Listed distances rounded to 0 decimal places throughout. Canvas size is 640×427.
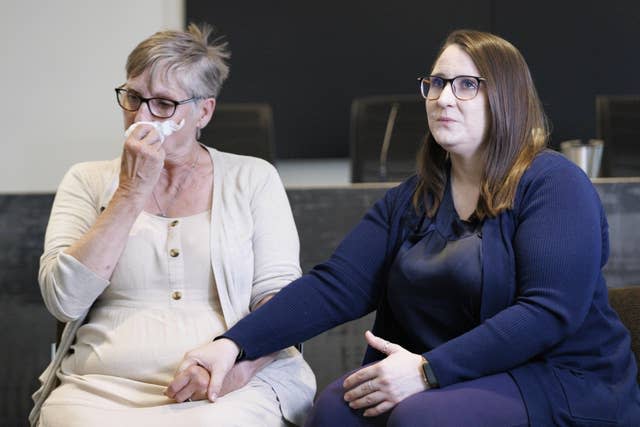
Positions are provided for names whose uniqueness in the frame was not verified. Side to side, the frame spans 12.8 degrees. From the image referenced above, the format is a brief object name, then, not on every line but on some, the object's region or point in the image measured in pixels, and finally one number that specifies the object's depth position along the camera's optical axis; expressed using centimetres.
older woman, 501
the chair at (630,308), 510
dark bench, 549
